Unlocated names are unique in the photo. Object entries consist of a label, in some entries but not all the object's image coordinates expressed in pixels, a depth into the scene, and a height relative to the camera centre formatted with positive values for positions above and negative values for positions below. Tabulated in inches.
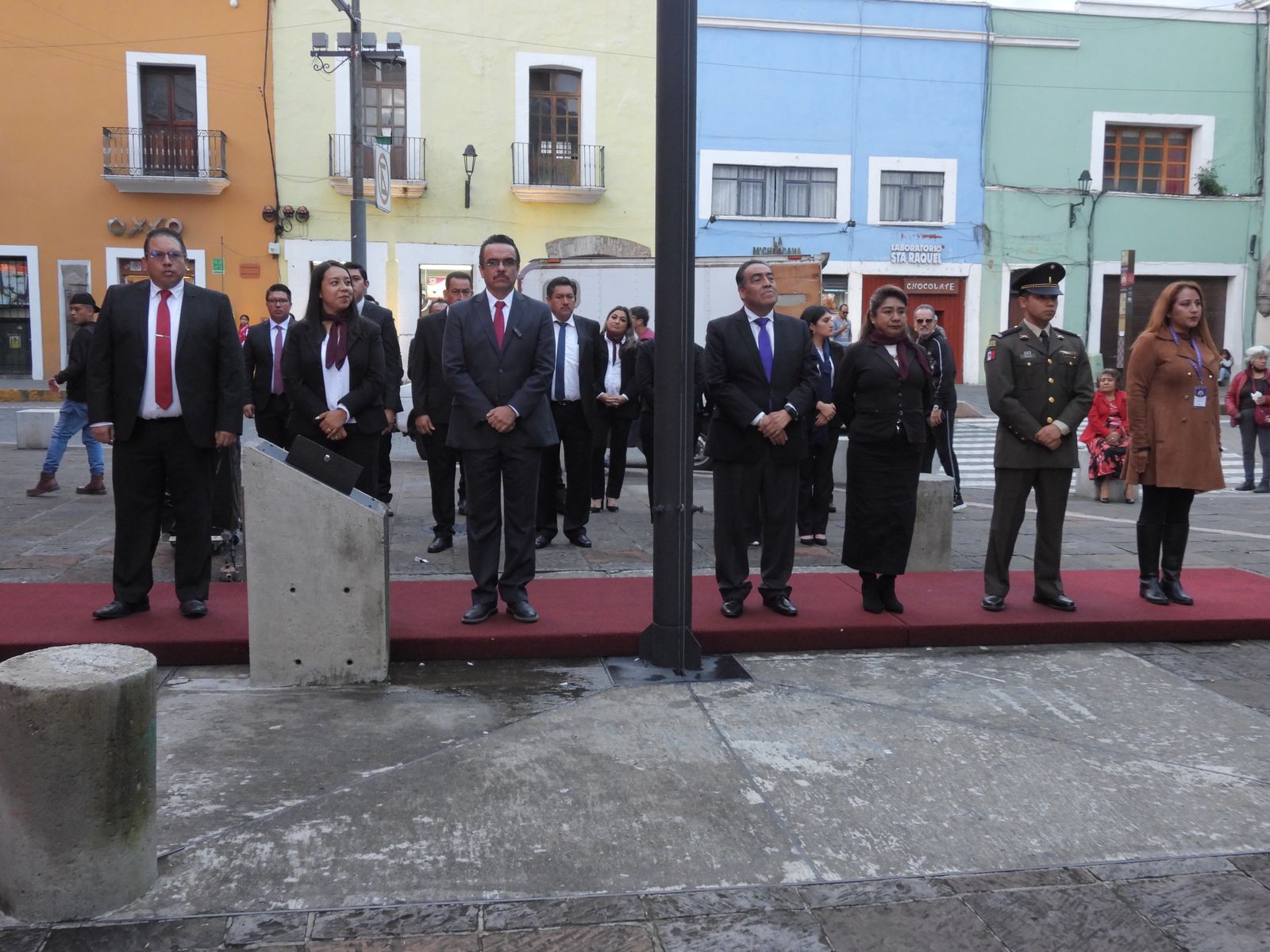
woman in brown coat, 255.1 -19.6
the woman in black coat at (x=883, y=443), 246.2 -23.5
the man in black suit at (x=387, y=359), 297.1 -10.0
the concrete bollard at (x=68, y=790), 120.9 -48.5
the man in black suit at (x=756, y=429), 244.5 -20.8
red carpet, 221.3 -59.1
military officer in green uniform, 250.5 -18.0
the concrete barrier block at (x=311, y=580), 199.2 -43.8
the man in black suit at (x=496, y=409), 233.9 -17.5
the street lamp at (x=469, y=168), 933.2 +122.9
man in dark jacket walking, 385.7 -36.6
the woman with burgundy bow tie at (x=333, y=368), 258.4 -10.3
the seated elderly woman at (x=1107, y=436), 483.5 -41.8
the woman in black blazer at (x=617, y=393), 367.6 -20.9
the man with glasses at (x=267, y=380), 294.4 -14.9
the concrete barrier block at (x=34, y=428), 580.4 -54.3
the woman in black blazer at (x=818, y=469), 341.1 -40.1
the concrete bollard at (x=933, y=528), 296.2 -49.2
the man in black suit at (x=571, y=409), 330.0 -23.2
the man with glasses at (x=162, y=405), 227.3 -16.7
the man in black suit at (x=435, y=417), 311.3 -25.2
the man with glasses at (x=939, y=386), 382.9 -18.3
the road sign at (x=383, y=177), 722.8 +88.0
